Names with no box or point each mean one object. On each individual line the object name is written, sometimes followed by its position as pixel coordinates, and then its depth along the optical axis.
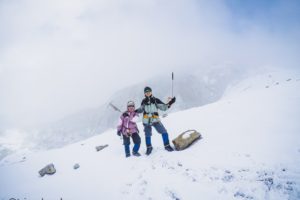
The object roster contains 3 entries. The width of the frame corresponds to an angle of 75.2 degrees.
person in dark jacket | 10.32
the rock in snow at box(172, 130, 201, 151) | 10.05
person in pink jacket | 10.92
